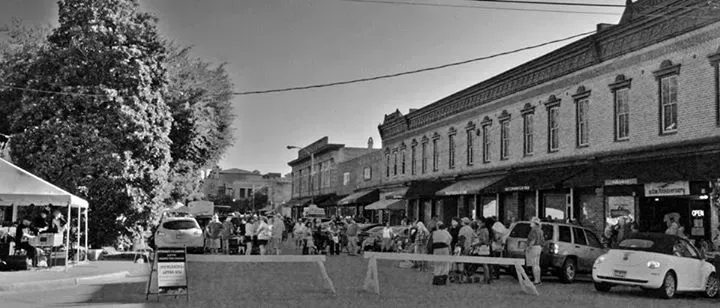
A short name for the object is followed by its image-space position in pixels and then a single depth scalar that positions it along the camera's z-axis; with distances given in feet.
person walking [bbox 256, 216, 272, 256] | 94.27
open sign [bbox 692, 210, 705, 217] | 75.00
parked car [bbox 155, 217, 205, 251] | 91.50
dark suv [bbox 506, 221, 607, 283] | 67.82
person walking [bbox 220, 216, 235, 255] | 104.17
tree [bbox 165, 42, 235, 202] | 116.88
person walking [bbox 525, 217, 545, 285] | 63.67
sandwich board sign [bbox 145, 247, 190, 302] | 46.73
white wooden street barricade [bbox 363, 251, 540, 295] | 54.54
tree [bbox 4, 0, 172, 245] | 92.17
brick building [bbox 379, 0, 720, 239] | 74.84
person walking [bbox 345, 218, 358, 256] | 110.42
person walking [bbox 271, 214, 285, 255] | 96.12
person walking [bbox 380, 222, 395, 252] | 107.04
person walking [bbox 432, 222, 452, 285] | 62.85
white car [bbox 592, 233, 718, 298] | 53.83
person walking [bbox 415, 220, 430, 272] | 83.98
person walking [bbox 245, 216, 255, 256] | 98.12
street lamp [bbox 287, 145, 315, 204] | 271.28
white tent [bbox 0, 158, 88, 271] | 67.97
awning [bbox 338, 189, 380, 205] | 184.24
